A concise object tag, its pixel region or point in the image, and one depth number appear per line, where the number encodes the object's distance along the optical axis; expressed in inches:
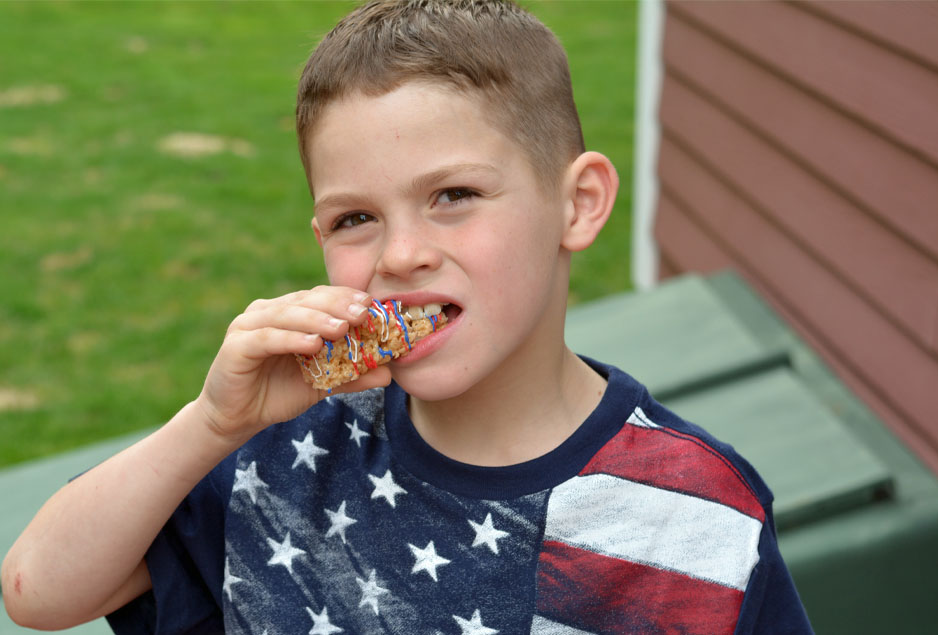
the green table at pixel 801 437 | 46.3
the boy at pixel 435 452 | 33.8
